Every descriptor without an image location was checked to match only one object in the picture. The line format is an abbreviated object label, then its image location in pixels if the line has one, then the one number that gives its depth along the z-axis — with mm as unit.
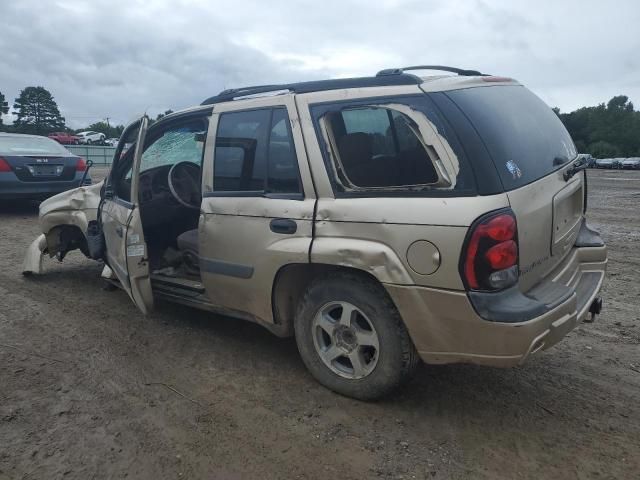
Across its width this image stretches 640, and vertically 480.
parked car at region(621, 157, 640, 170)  45000
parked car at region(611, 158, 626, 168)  46594
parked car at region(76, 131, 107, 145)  49772
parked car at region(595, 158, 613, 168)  47916
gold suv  2670
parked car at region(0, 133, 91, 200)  9188
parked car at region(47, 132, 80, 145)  44844
